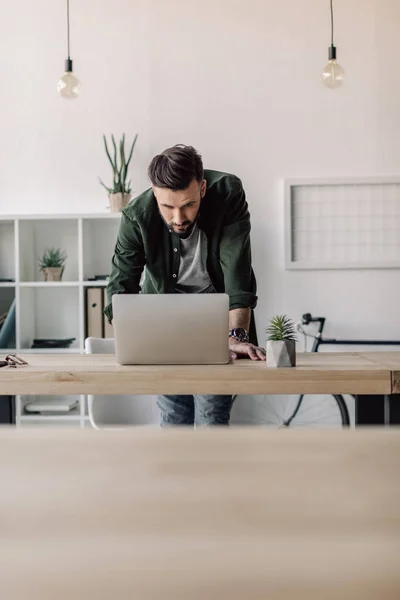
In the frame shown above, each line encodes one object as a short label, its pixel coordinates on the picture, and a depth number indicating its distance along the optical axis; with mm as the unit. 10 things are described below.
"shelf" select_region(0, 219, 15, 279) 4801
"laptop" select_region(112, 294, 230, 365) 2061
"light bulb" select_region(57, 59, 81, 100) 3977
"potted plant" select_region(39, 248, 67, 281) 4668
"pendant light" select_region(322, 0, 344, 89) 3969
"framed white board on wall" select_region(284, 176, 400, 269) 4719
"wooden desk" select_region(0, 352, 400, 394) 1858
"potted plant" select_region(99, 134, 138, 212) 4535
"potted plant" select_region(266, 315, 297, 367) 2064
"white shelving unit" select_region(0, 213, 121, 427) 4652
